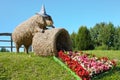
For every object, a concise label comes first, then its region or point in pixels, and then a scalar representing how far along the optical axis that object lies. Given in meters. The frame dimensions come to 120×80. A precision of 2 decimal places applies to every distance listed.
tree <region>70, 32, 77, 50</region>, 14.01
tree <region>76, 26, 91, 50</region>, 13.11
